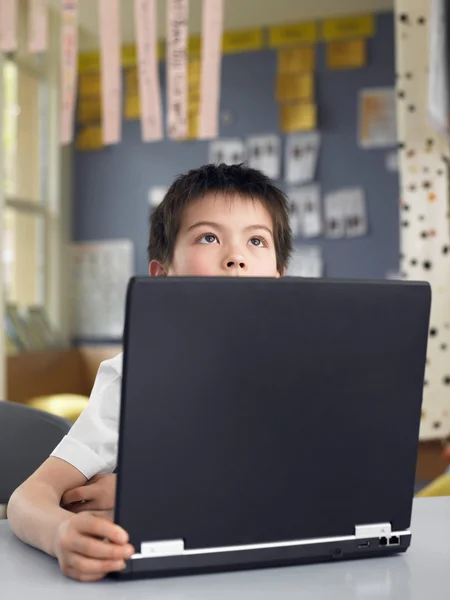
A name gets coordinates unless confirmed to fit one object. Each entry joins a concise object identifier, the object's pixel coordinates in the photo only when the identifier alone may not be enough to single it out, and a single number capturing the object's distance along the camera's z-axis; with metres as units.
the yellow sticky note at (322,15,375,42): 4.09
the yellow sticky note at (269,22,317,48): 4.18
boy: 0.64
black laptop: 0.61
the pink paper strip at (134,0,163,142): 2.82
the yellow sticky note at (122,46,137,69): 4.54
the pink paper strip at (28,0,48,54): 3.01
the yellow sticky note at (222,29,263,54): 4.29
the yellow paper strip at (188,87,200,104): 4.38
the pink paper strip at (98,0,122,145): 2.84
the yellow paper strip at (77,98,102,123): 4.59
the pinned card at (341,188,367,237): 4.11
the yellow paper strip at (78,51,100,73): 4.62
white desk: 0.62
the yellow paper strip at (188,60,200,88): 4.39
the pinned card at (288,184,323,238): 4.16
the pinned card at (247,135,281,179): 4.23
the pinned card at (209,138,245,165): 4.30
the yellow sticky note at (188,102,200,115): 4.37
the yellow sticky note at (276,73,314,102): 4.17
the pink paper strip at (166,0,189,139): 2.84
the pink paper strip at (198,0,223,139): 2.76
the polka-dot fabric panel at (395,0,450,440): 3.09
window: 4.19
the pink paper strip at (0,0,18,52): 3.17
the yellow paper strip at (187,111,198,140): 4.38
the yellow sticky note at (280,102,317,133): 4.15
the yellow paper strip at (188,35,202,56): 4.41
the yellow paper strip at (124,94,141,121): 4.51
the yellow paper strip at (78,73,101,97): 4.61
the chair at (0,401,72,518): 1.32
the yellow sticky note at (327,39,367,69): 4.09
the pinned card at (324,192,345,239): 4.14
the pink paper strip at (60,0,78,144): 2.96
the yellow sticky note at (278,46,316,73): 4.18
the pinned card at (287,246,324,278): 4.18
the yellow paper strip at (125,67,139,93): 4.54
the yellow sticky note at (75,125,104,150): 4.61
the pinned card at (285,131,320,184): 4.17
